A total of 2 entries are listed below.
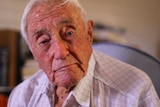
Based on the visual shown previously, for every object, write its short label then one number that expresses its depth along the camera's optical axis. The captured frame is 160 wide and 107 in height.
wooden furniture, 1.90
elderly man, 0.62
